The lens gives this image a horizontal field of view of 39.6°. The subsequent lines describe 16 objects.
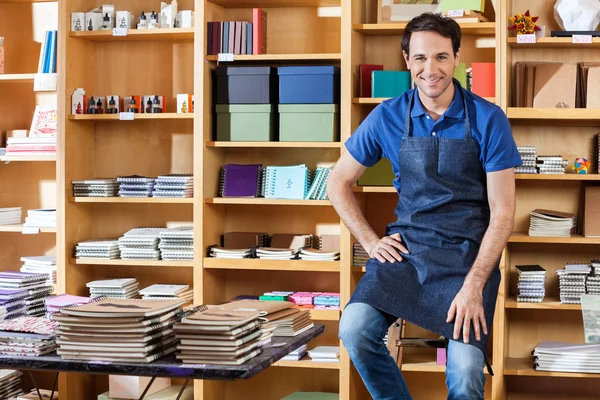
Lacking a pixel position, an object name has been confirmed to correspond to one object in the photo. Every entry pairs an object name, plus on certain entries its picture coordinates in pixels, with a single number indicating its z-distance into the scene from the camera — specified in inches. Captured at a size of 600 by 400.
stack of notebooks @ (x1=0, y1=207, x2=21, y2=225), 192.7
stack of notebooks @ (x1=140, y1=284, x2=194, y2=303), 178.2
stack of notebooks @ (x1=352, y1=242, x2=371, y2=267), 173.0
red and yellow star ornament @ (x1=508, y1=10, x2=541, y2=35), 167.0
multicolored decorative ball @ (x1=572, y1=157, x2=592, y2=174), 168.2
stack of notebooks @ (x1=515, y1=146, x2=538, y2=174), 166.7
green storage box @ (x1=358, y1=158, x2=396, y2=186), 171.9
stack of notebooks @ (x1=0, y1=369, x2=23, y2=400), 181.3
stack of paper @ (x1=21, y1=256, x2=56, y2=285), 188.9
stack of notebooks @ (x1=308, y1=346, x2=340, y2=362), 173.2
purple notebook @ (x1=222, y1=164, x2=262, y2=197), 177.8
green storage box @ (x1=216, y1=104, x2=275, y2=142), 174.2
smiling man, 104.0
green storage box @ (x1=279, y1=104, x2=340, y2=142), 171.5
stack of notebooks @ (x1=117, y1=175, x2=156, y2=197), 182.2
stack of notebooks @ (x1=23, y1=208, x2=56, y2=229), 188.2
